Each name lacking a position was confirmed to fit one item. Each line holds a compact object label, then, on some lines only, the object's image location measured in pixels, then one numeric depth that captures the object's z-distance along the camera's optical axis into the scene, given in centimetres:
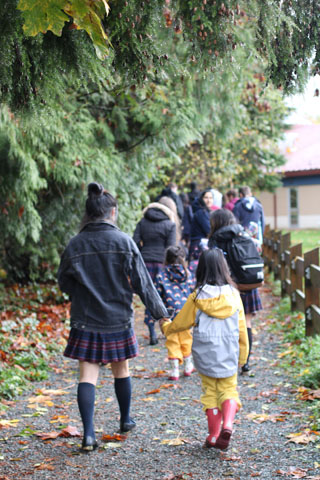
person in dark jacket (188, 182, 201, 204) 1426
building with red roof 3609
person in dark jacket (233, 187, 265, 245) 976
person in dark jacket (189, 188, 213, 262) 1002
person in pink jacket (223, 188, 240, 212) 1191
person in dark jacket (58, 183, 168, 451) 467
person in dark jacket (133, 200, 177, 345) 897
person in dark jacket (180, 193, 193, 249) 1356
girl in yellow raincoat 464
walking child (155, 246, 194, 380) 734
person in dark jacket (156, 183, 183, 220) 1372
